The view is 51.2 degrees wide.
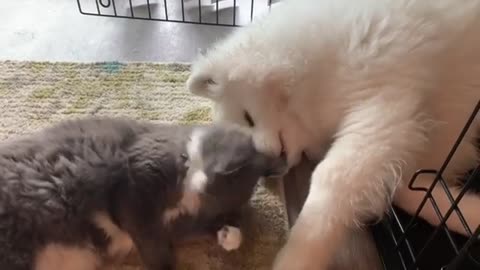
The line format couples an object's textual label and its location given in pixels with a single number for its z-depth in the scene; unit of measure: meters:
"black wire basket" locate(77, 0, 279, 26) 1.78
